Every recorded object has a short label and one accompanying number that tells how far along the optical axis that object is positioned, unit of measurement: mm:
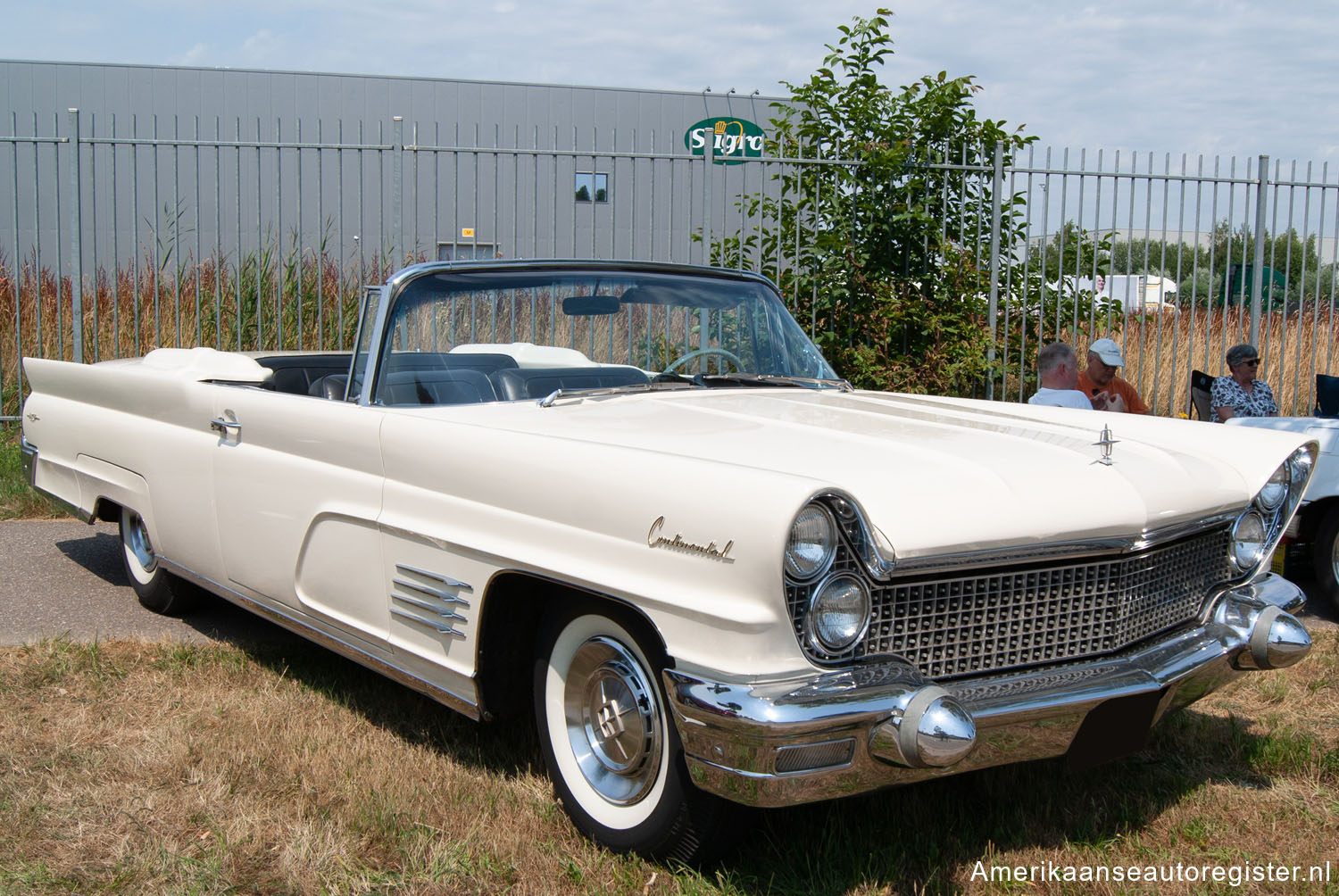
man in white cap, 6199
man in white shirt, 5562
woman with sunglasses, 6461
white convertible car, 2211
